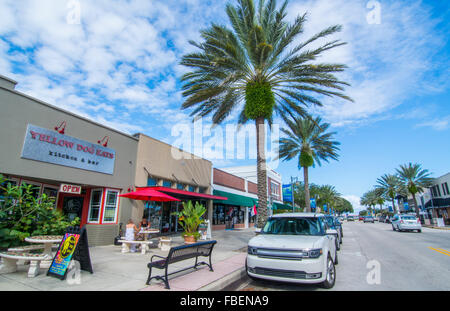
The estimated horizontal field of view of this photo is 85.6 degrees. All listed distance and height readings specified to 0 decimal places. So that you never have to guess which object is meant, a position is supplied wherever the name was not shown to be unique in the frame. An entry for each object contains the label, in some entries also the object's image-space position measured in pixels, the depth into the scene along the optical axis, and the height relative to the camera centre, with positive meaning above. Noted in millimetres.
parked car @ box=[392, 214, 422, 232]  23083 -630
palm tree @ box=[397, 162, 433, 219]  47656 +7372
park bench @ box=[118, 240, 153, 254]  9570 -1204
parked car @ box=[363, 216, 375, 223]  59375 -682
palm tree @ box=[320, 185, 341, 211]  73644 +6587
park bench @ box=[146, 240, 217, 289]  5336 -929
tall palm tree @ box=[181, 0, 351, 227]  12094 +7780
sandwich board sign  5645 -894
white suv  5180 -876
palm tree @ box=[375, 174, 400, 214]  63425 +7869
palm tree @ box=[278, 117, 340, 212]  25281 +7322
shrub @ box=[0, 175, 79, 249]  6292 -105
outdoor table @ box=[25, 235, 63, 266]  6128 -611
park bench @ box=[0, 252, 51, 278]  5473 -1069
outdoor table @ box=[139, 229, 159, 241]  10477 -667
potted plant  11242 -377
